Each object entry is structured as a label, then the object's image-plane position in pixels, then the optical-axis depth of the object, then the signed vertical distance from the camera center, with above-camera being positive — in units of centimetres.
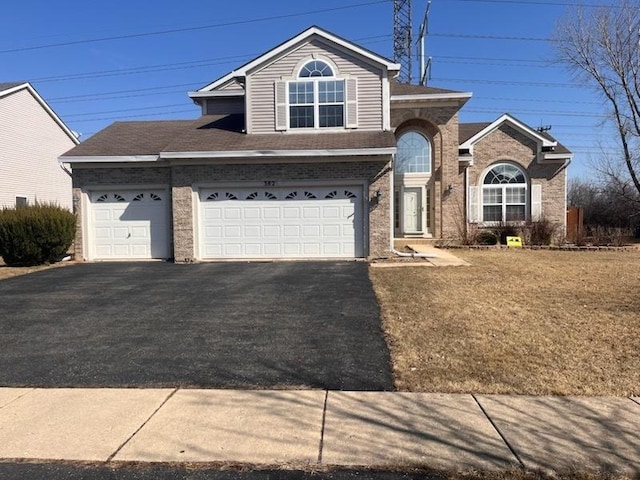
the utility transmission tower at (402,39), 4122 +1588
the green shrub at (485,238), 2136 -54
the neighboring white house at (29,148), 2522 +455
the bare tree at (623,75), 2536 +772
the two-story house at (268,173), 1541 +175
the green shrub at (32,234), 1489 -9
